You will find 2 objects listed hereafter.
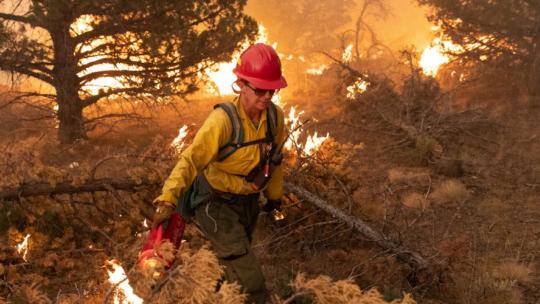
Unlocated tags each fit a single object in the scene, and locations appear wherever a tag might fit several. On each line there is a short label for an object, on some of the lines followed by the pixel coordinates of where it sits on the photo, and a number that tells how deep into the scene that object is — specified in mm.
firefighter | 3078
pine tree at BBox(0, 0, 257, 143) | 8989
